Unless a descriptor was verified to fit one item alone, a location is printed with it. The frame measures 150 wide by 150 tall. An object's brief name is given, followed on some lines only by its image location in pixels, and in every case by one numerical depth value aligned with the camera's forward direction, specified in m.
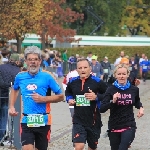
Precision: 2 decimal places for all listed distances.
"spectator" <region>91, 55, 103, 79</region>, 28.83
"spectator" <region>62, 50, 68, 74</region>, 42.58
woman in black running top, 9.17
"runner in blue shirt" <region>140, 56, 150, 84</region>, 39.89
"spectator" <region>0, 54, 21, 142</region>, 12.34
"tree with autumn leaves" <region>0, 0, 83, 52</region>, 32.38
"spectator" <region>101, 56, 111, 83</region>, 34.28
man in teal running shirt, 8.36
